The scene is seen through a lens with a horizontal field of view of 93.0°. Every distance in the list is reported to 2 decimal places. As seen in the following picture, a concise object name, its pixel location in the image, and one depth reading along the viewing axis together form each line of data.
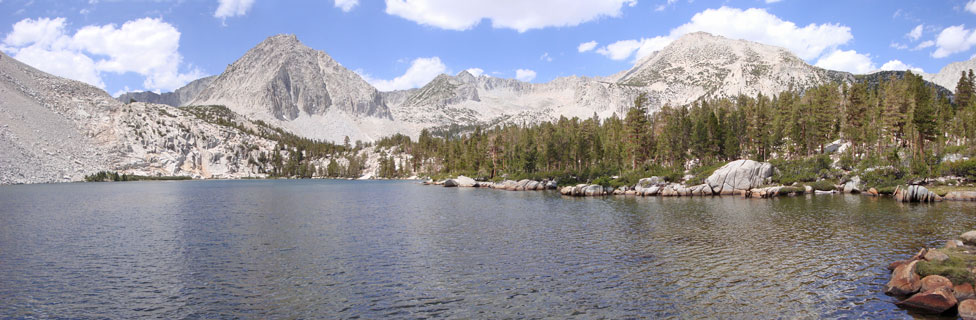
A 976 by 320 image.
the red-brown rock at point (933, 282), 18.56
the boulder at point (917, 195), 56.88
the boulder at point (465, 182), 128.62
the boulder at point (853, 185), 72.62
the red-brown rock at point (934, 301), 17.50
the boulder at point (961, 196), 56.38
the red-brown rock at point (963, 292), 18.10
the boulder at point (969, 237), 25.86
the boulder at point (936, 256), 21.51
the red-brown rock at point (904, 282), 19.47
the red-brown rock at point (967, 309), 16.50
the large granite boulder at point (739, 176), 79.62
